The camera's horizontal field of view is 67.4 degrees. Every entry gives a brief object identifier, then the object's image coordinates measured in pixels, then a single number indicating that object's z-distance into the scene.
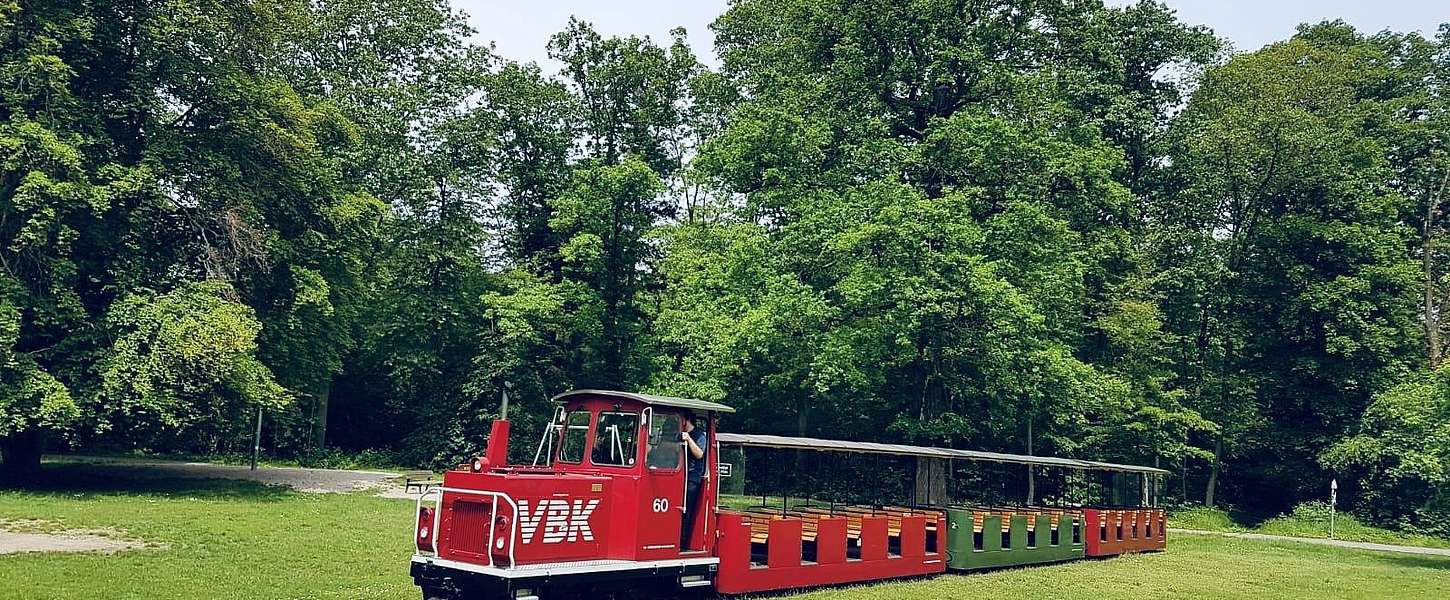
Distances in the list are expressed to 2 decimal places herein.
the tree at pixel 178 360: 23.45
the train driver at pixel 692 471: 13.14
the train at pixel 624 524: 11.16
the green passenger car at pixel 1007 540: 18.56
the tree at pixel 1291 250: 36.53
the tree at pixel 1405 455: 24.95
